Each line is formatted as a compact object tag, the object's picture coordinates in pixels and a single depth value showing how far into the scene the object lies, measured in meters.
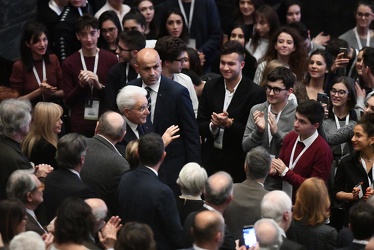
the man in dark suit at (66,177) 12.19
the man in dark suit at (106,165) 12.86
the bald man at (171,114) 14.79
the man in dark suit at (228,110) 15.49
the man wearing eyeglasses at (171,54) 15.63
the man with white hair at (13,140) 12.97
